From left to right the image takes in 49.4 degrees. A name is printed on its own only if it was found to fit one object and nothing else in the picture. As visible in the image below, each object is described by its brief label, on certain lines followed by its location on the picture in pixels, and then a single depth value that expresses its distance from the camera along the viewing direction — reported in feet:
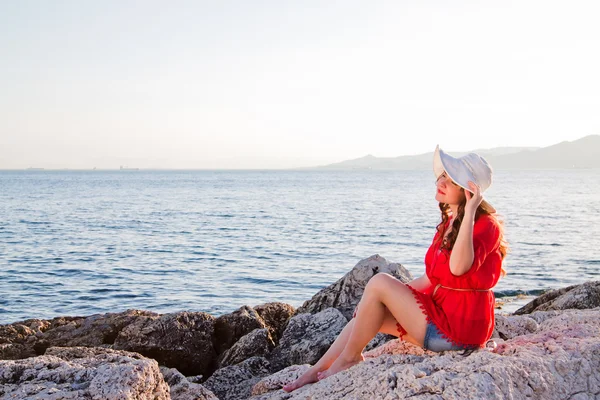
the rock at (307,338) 22.82
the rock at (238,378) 20.58
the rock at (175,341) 26.89
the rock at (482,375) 12.01
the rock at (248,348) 25.08
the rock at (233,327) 28.81
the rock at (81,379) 12.45
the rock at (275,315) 31.53
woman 14.89
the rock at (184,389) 16.37
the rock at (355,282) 26.43
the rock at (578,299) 26.81
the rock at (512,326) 20.08
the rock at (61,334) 29.37
